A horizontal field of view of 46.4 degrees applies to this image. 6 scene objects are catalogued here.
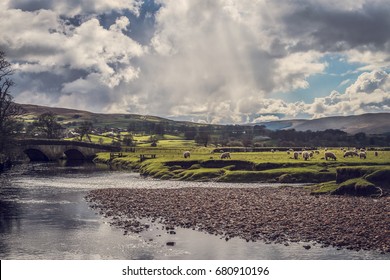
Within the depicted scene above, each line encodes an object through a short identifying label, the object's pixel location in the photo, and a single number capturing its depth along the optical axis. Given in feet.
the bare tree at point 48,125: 586.04
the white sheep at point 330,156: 297.94
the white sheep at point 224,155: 327.98
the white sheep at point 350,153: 322.96
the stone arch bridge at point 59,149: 461.90
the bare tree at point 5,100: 270.34
